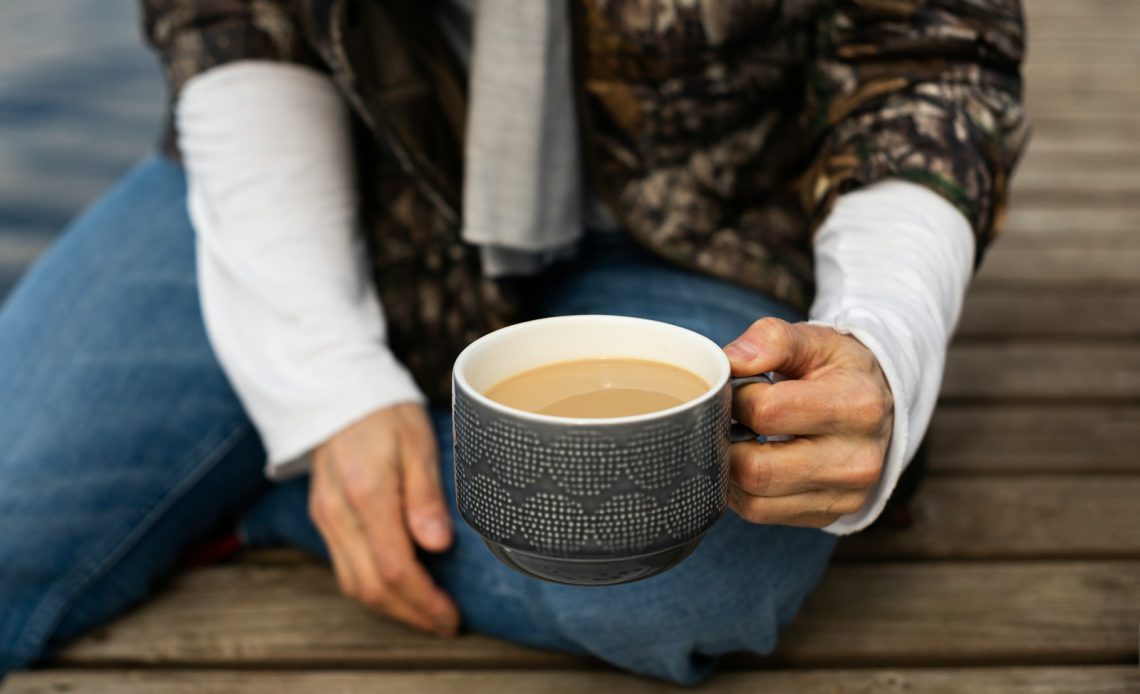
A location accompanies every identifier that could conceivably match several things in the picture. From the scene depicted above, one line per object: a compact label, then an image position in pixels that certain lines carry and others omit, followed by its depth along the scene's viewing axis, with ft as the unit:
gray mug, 1.86
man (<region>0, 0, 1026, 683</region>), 3.06
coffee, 2.04
